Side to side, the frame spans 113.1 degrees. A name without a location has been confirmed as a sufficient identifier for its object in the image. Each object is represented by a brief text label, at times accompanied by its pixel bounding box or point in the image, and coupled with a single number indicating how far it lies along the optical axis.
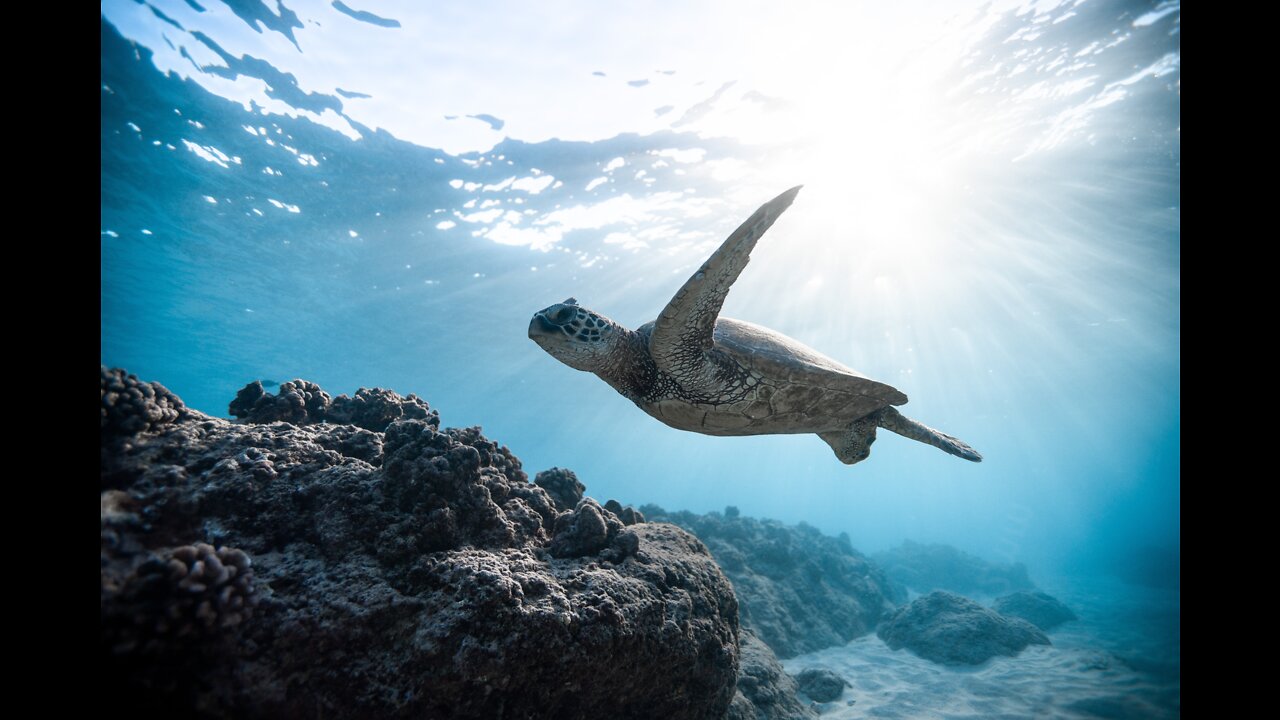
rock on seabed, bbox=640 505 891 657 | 9.46
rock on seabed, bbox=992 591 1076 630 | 13.28
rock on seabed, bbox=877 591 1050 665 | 8.82
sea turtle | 3.00
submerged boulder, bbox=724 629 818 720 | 5.13
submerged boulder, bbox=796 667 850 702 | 6.73
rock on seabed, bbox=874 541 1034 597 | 20.66
